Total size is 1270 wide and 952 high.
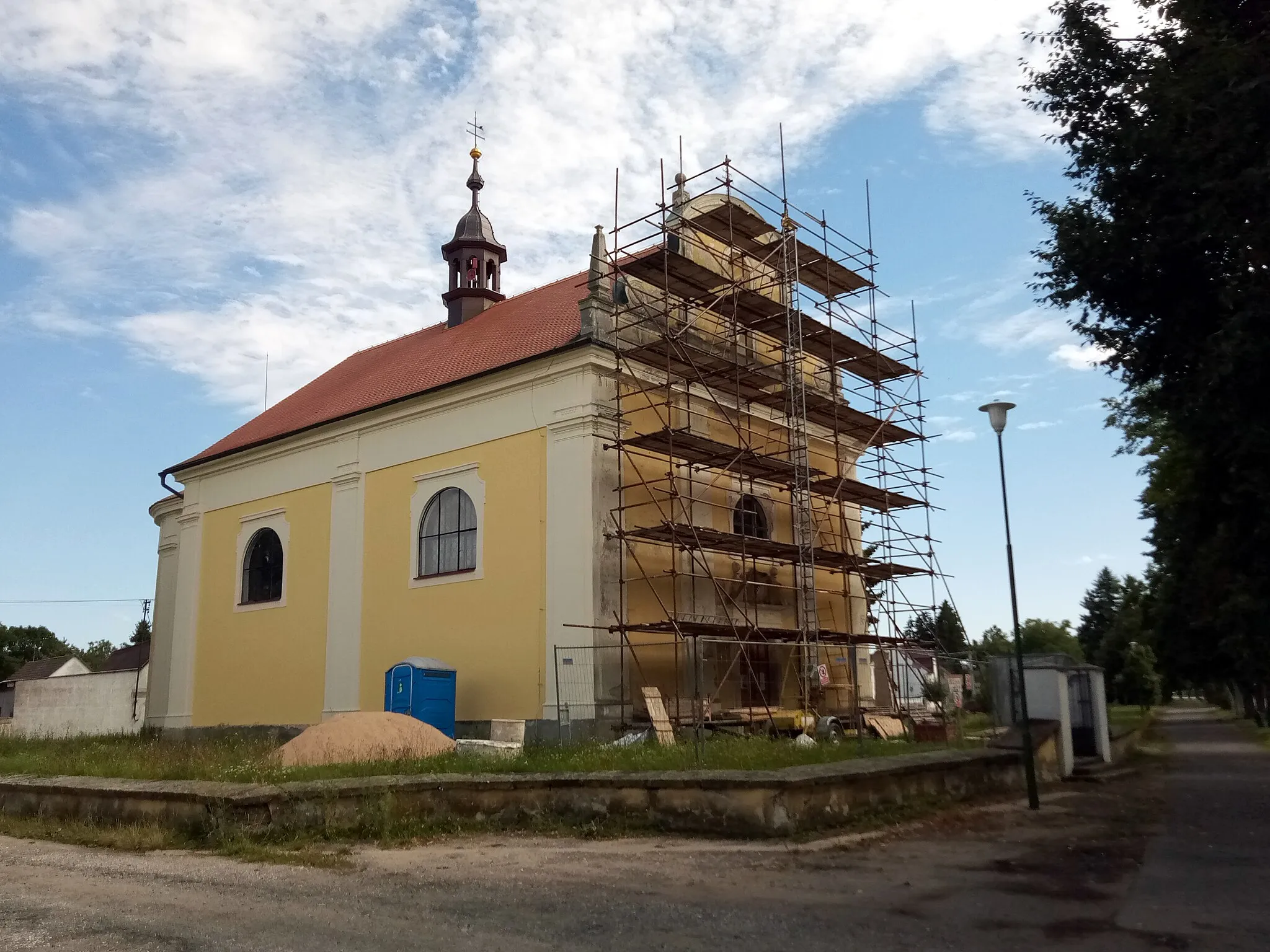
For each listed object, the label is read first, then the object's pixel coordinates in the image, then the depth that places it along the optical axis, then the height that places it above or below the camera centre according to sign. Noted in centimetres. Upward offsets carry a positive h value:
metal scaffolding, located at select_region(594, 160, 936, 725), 1881 +428
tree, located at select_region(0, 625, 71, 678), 8806 +458
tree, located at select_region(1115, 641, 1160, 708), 5812 +24
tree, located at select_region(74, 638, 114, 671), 9588 +437
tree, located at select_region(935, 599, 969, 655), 3007 +286
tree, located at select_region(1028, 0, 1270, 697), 932 +429
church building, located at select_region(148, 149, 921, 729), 1845 +364
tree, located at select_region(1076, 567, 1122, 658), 8581 +612
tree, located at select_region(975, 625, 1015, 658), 9288 +433
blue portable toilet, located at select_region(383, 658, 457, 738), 1823 +1
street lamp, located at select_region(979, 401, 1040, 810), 1262 +56
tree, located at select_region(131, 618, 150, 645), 8993 +594
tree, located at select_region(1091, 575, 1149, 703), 5394 +264
